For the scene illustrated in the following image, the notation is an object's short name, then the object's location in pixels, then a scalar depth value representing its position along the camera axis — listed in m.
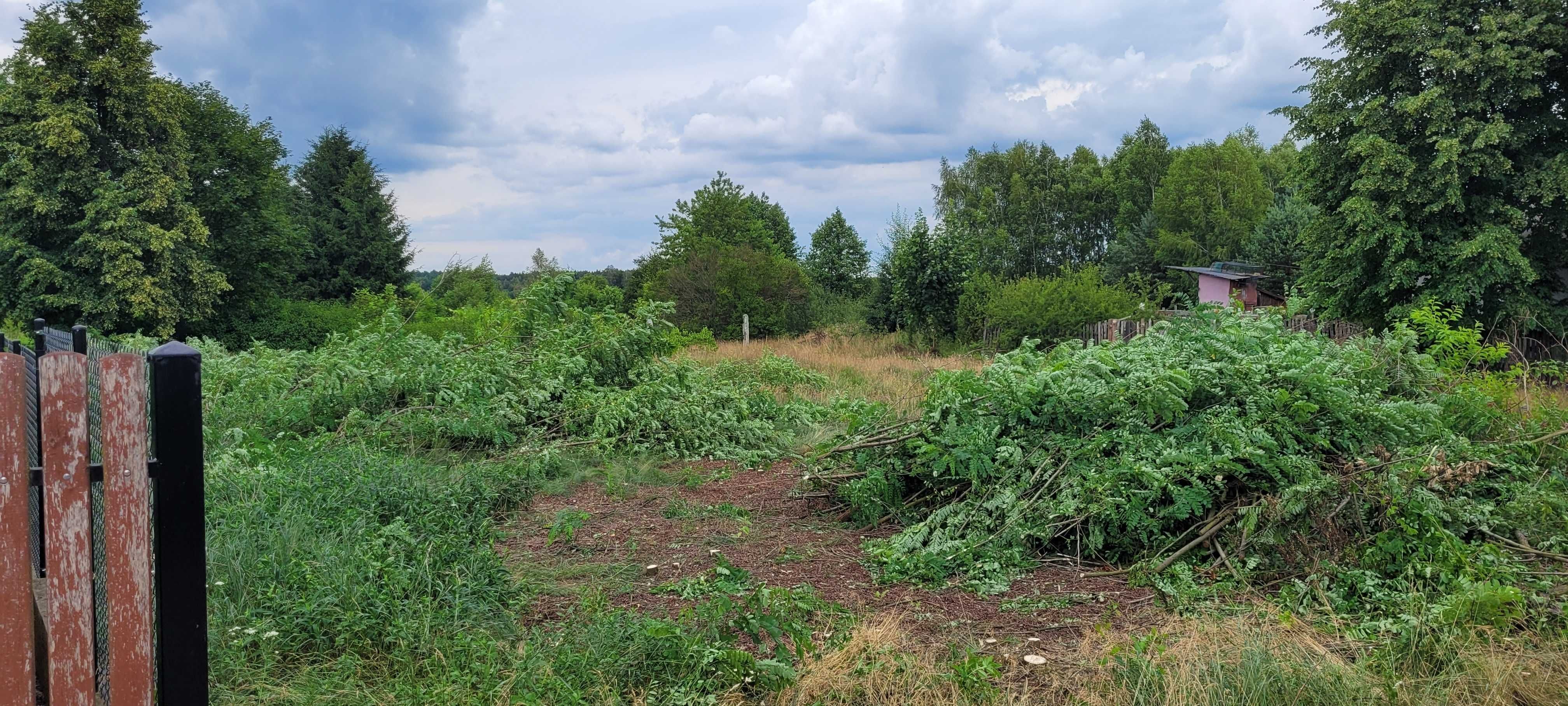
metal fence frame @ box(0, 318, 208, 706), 2.29
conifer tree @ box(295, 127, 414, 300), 42.03
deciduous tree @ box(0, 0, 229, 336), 25.31
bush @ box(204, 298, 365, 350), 30.97
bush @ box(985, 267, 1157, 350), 25.38
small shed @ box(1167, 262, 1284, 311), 37.81
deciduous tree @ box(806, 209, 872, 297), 49.56
